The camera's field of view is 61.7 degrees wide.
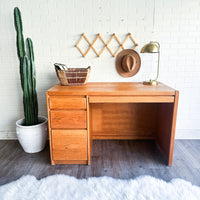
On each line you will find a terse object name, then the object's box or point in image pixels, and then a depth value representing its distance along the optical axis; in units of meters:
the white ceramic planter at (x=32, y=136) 1.90
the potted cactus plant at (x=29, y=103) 1.88
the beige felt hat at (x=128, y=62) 2.10
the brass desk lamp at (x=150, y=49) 1.81
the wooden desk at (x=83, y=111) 1.62
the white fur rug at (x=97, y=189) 1.33
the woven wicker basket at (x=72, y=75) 1.85
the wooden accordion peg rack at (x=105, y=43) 2.11
